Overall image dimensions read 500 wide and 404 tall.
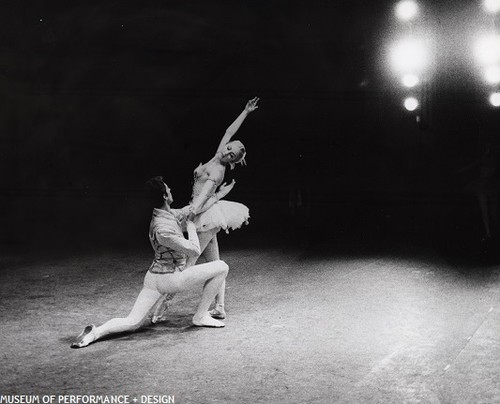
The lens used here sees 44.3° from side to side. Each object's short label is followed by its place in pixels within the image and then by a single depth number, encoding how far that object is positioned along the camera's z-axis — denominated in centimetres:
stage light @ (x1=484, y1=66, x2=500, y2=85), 1302
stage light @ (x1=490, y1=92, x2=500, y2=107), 1351
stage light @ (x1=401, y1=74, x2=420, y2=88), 1362
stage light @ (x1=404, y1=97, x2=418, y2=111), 1388
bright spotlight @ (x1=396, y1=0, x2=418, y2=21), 1365
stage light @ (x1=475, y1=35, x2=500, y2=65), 1270
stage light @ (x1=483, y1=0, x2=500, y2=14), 1249
